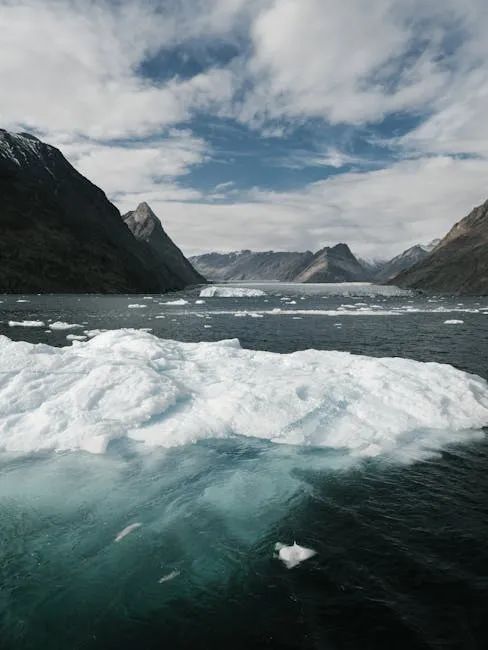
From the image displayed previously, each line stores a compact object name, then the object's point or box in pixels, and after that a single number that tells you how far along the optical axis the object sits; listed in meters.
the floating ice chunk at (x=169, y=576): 7.45
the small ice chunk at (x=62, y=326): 52.98
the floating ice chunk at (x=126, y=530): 8.55
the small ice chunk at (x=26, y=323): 56.09
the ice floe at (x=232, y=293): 148.75
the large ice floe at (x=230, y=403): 13.25
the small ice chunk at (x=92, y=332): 45.25
